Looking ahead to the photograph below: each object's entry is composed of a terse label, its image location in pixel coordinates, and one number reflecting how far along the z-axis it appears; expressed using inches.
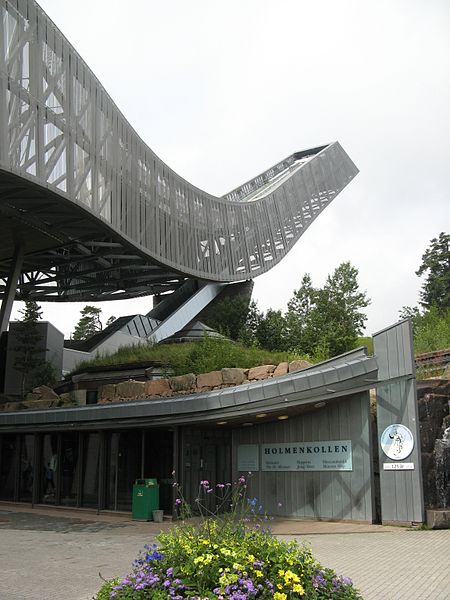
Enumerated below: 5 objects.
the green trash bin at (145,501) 711.7
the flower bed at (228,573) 213.3
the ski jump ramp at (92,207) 1059.9
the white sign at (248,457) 732.0
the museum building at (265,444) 621.3
